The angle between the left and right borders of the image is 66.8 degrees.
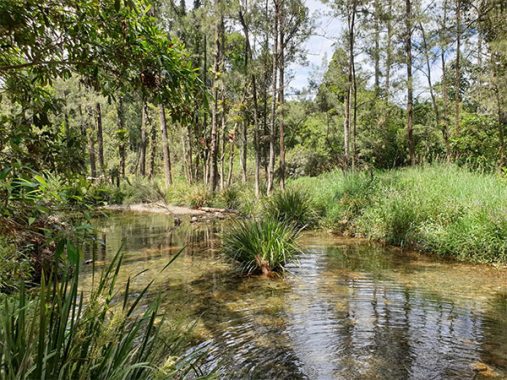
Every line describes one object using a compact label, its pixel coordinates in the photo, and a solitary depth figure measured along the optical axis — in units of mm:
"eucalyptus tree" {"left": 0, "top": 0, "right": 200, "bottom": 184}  2248
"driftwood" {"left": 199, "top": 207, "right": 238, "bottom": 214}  15068
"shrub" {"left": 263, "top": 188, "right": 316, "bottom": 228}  11578
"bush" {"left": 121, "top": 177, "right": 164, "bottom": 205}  19531
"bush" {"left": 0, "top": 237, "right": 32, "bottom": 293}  3211
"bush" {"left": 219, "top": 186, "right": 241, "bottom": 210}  16425
